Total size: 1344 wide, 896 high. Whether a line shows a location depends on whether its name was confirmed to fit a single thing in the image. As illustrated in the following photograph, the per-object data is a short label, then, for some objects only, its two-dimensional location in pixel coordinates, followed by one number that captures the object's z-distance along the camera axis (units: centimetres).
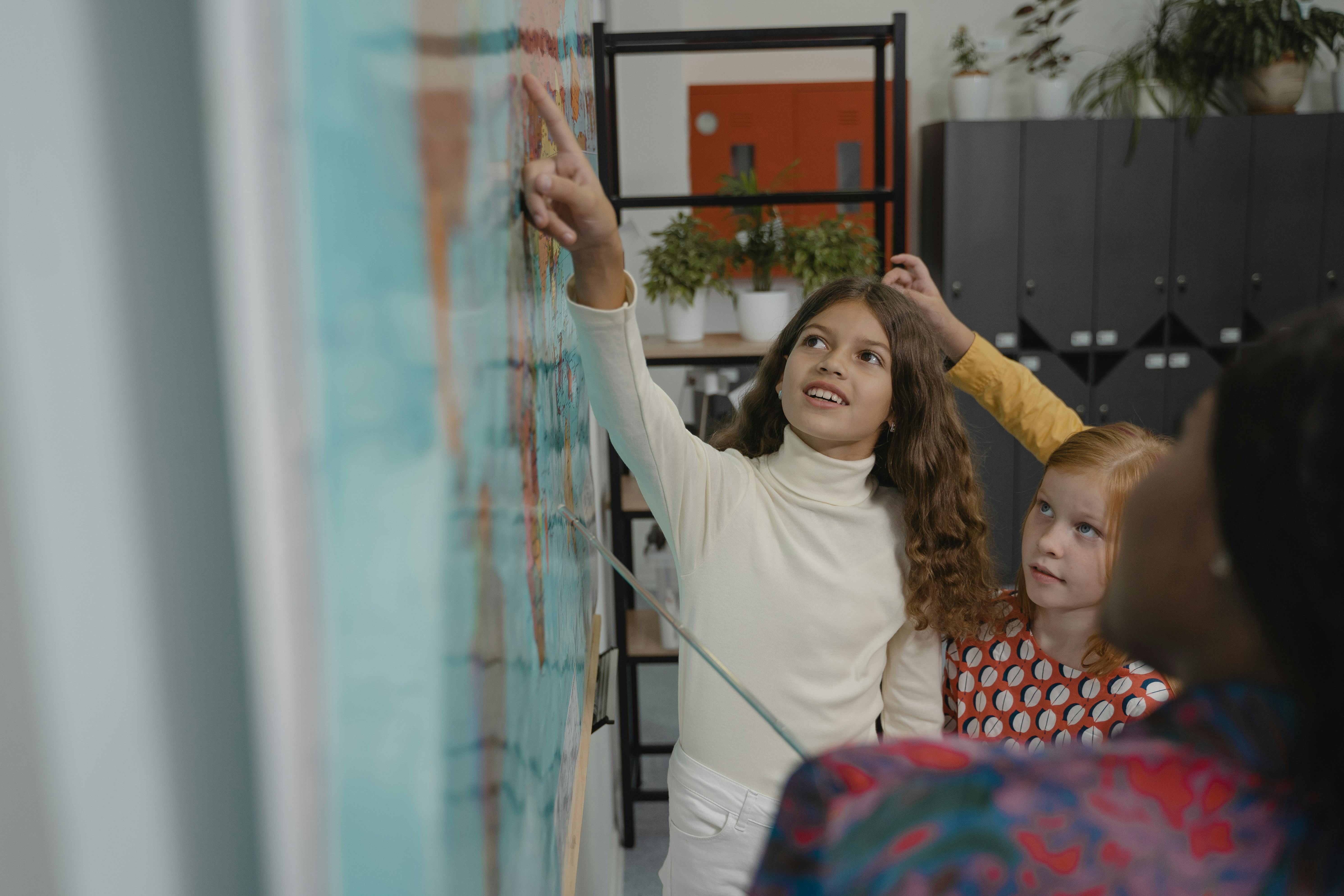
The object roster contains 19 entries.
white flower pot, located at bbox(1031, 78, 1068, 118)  360
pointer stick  69
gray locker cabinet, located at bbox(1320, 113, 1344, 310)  357
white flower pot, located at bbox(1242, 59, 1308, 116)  353
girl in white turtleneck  121
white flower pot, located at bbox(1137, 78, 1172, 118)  357
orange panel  368
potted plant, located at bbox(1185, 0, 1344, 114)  347
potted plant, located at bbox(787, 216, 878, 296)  203
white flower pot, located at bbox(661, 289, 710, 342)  222
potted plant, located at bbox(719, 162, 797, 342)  218
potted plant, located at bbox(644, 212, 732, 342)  217
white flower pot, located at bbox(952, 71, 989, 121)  359
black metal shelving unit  187
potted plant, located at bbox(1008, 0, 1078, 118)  361
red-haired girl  119
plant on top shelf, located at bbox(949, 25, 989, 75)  365
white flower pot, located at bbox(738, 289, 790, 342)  223
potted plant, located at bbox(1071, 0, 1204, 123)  359
